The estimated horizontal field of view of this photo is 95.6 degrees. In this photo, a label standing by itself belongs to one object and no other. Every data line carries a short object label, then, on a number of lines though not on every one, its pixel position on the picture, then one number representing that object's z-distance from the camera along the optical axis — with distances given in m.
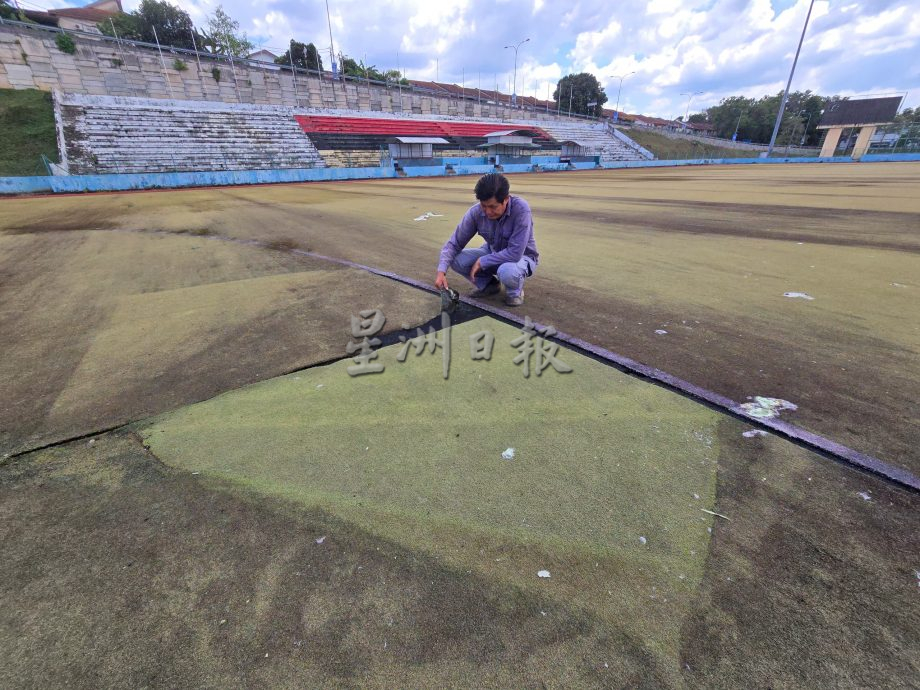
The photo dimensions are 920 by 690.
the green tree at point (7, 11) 34.97
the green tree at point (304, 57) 54.84
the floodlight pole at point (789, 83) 38.52
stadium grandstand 22.89
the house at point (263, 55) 62.38
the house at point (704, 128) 86.90
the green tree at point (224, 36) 52.97
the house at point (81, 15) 46.66
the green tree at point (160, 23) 46.22
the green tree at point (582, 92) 76.31
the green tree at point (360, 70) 57.79
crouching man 3.62
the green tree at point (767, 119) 72.88
